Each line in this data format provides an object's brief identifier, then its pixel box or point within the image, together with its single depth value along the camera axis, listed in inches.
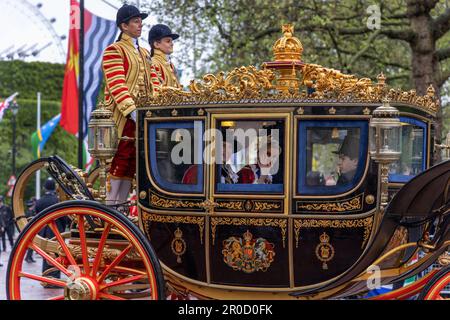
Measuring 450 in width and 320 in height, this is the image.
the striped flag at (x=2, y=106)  824.7
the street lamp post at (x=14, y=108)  1076.0
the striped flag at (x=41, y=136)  921.9
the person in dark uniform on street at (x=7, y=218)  751.7
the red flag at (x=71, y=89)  608.4
